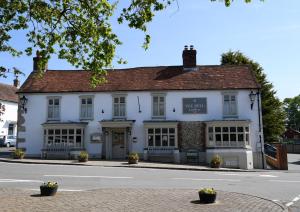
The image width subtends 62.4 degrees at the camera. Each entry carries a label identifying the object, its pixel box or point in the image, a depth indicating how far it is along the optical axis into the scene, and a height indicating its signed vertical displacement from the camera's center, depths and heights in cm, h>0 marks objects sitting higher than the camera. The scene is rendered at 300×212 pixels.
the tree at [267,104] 2937 +344
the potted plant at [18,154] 1935 -148
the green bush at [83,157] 1818 -166
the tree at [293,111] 7393 +652
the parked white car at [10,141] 3218 -79
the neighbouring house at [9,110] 3420 +353
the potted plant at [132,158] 1748 -171
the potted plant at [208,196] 749 -190
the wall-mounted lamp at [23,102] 2109 +279
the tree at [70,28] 828 +366
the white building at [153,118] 1958 +131
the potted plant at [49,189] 827 -181
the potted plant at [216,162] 1719 -201
